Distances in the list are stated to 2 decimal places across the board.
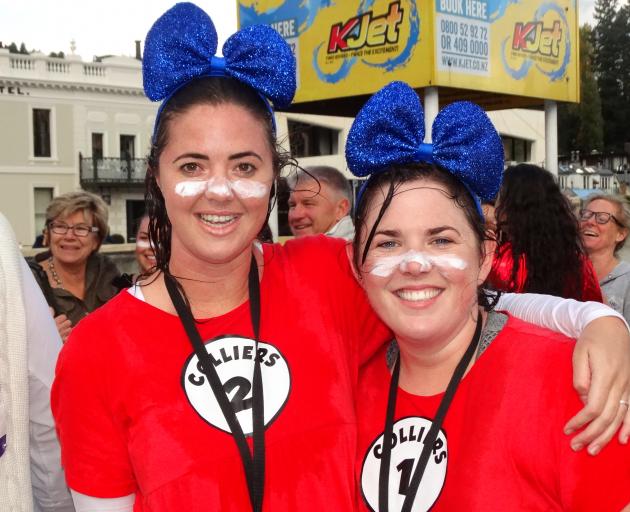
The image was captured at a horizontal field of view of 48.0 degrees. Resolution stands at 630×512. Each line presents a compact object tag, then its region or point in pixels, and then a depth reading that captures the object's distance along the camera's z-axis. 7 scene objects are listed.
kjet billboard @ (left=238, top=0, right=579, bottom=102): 5.17
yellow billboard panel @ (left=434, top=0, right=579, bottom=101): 5.21
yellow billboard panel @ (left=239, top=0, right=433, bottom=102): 5.18
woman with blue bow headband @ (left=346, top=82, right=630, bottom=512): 1.43
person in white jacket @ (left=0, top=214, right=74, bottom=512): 1.71
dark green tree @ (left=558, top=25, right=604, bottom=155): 49.72
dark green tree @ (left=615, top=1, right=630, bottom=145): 53.34
